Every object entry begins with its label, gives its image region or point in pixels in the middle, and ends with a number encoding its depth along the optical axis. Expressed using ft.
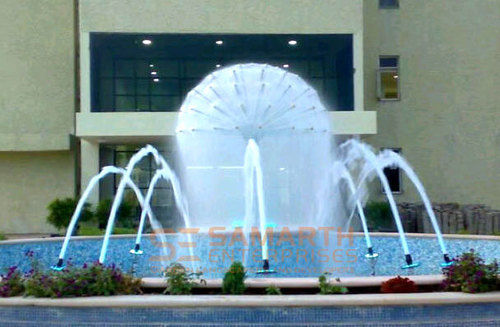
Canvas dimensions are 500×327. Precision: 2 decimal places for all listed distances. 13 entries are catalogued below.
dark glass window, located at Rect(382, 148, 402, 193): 75.87
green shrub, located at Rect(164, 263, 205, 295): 20.84
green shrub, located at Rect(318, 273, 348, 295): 20.63
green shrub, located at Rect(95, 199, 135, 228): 64.28
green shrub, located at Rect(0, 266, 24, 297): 21.15
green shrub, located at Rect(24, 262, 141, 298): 20.51
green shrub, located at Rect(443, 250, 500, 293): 20.15
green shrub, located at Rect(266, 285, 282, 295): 20.59
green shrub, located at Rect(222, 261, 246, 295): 20.90
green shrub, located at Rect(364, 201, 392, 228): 65.82
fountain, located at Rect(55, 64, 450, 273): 39.86
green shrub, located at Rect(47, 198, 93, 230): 65.87
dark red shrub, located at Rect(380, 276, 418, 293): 20.59
